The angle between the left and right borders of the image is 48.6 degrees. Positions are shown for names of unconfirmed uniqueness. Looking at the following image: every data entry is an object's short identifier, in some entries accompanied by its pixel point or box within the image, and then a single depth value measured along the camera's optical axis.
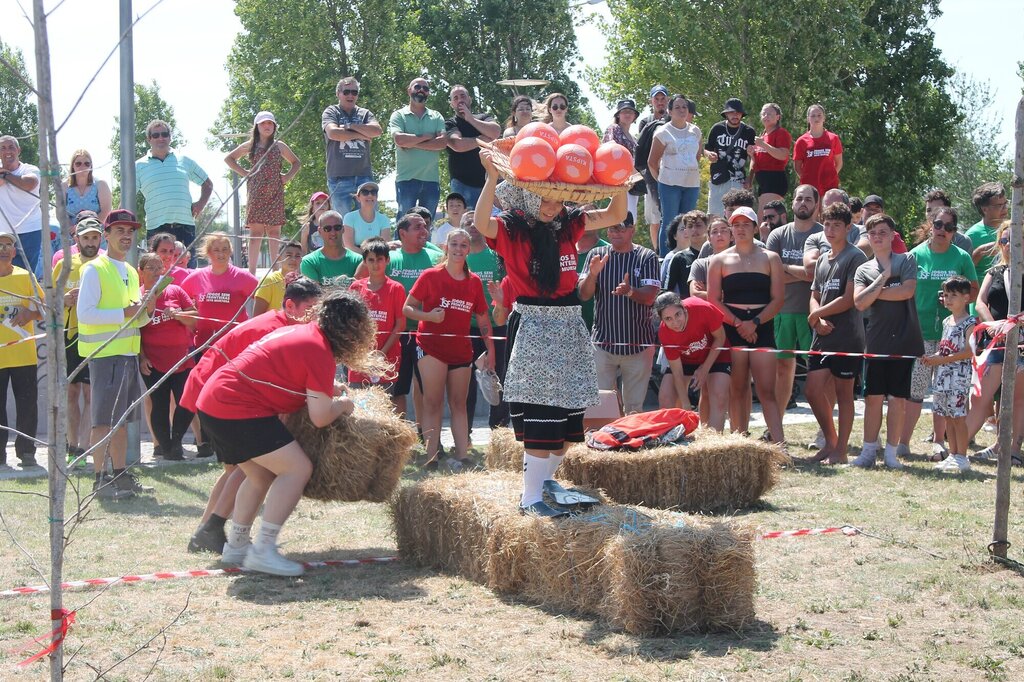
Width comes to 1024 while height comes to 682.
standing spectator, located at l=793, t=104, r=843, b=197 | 13.77
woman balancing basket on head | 5.94
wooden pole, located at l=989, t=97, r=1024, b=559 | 6.00
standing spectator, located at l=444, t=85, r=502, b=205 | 13.55
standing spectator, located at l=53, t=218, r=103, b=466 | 8.83
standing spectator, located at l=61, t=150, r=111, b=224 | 11.88
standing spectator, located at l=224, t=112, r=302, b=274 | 12.35
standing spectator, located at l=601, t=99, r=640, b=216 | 14.32
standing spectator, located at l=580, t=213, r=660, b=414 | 9.73
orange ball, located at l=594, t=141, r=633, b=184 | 5.91
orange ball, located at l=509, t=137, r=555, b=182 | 5.69
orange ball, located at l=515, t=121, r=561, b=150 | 5.86
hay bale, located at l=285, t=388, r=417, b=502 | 6.56
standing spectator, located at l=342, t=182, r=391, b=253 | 11.93
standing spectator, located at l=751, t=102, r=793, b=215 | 13.98
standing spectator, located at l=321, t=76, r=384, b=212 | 12.78
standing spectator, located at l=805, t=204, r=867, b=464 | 9.65
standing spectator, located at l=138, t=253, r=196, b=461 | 9.70
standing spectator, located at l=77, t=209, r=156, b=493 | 7.94
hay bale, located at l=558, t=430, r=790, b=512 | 7.62
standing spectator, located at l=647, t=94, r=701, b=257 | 13.79
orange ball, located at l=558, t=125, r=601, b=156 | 6.02
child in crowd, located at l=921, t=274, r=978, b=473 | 9.24
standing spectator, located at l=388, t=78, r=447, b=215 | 13.34
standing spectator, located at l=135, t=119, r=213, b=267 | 12.09
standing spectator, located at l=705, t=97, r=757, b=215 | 14.18
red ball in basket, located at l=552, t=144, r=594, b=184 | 5.78
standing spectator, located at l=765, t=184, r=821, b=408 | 10.35
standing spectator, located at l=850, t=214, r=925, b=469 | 9.43
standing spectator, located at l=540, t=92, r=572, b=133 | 11.67
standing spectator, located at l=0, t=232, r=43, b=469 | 9.37
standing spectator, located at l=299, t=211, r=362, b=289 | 10.41
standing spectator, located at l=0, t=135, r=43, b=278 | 10.65
